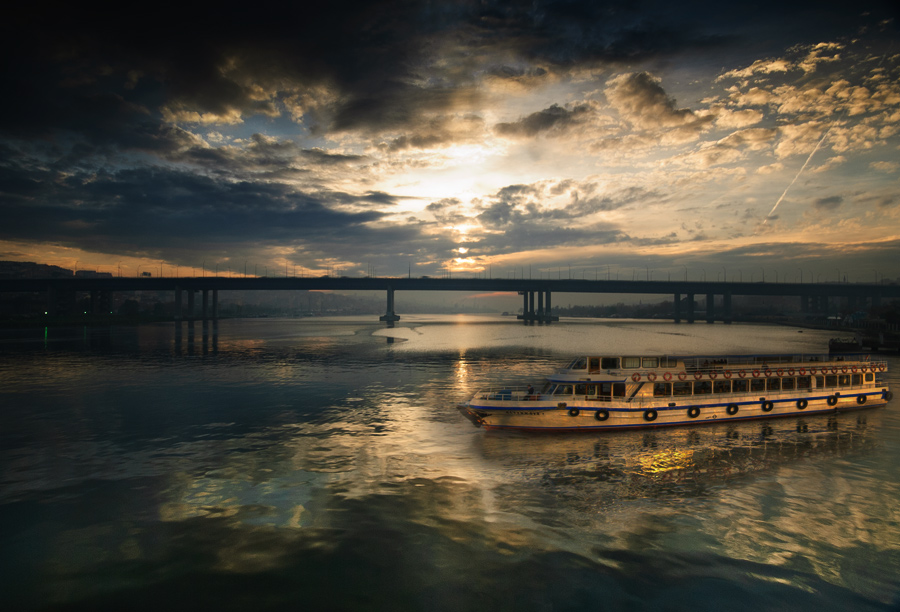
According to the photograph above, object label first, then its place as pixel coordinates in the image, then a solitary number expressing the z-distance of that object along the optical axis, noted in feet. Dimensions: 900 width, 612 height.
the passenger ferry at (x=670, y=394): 103.19
